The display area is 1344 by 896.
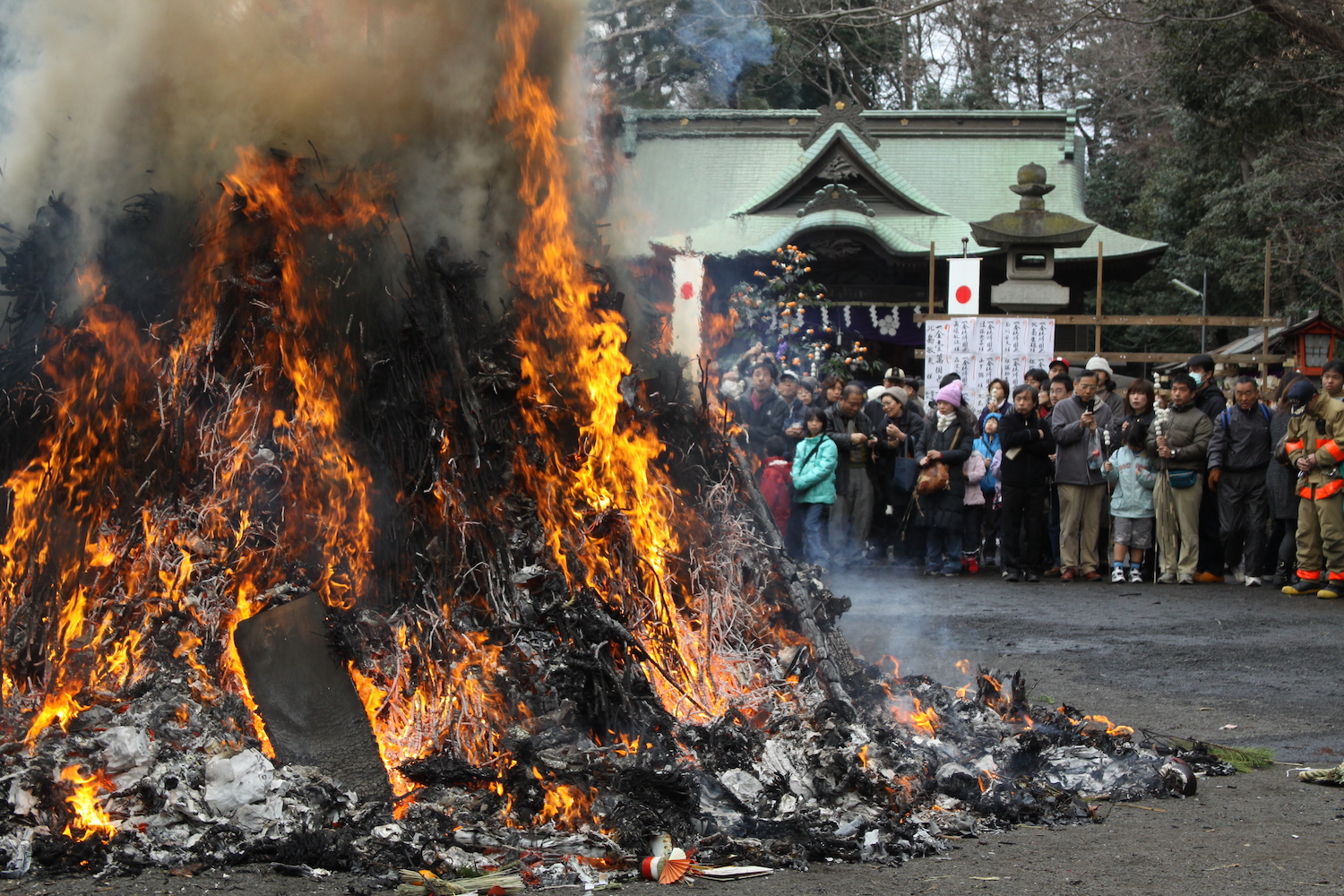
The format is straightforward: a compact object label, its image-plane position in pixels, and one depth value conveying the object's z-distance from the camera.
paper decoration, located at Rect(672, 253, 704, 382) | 7.01
